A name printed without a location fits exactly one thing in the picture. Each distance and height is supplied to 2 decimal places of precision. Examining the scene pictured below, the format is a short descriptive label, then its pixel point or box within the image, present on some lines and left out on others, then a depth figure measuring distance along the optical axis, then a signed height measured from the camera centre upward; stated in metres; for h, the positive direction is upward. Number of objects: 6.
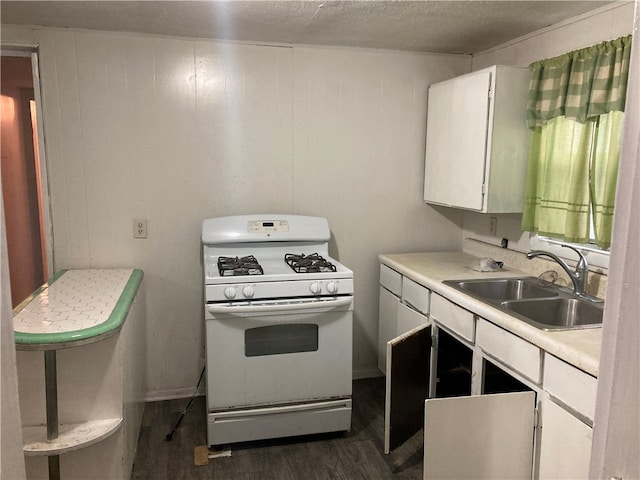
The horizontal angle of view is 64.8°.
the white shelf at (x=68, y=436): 1.87 -1.01
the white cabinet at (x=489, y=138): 2.55 +0.20
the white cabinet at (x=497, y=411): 1.66 -0.86
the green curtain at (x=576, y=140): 2.10 +0.17
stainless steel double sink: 2.14 -0.56
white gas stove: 2.42 -0.87
